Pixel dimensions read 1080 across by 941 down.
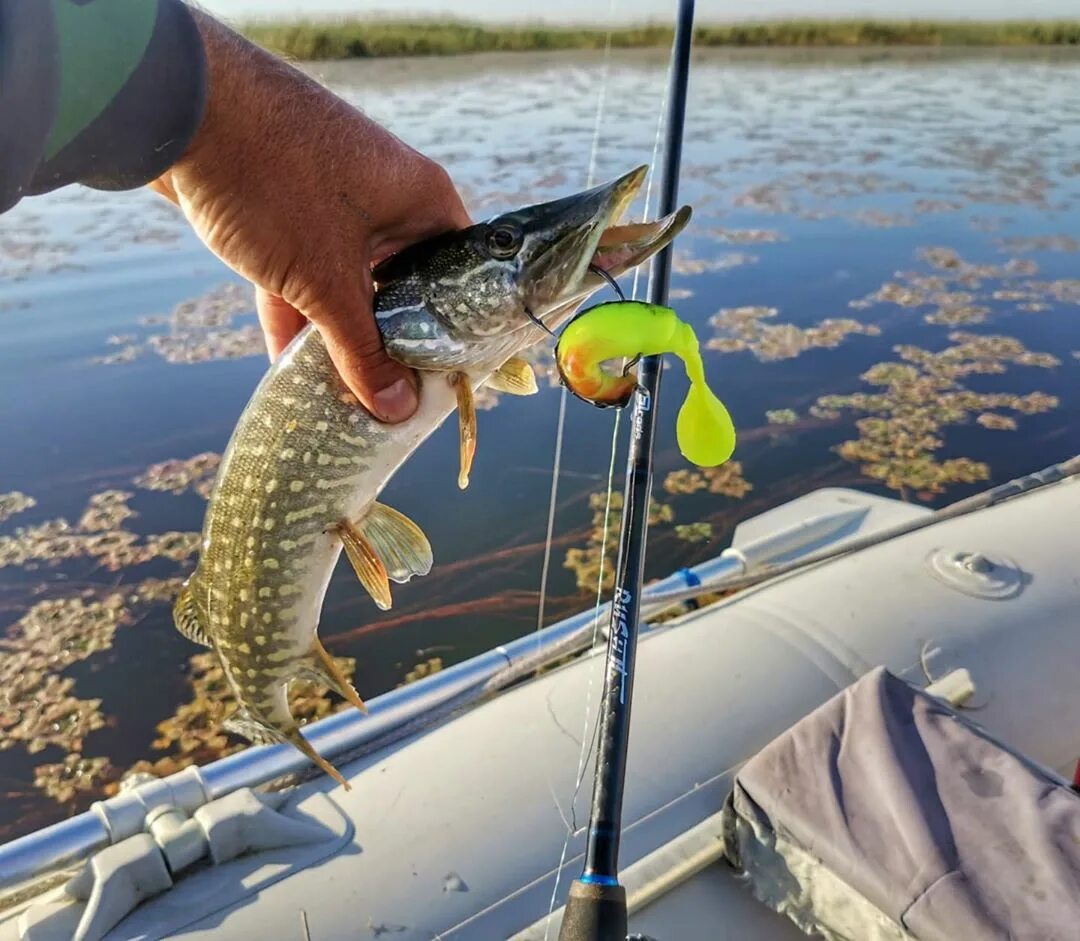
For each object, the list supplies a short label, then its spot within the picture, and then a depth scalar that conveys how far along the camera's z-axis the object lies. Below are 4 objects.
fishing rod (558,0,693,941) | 0.30
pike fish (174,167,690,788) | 0.33
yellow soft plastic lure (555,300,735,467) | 0.28
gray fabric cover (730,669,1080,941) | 0.30
